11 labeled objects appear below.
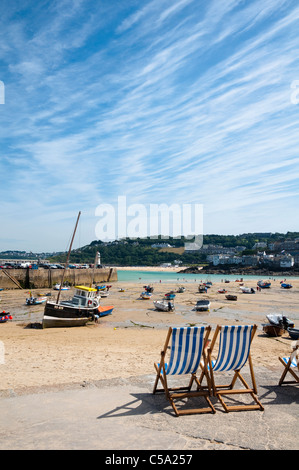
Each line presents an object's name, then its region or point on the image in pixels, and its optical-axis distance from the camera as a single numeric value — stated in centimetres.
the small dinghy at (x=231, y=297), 3521
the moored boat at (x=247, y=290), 4484
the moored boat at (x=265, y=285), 5391
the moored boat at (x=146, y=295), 3503
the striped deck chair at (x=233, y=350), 557
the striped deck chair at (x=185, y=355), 535
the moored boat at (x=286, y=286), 5348
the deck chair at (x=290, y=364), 617
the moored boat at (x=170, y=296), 3466
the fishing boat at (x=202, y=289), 4438
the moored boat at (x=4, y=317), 2003
